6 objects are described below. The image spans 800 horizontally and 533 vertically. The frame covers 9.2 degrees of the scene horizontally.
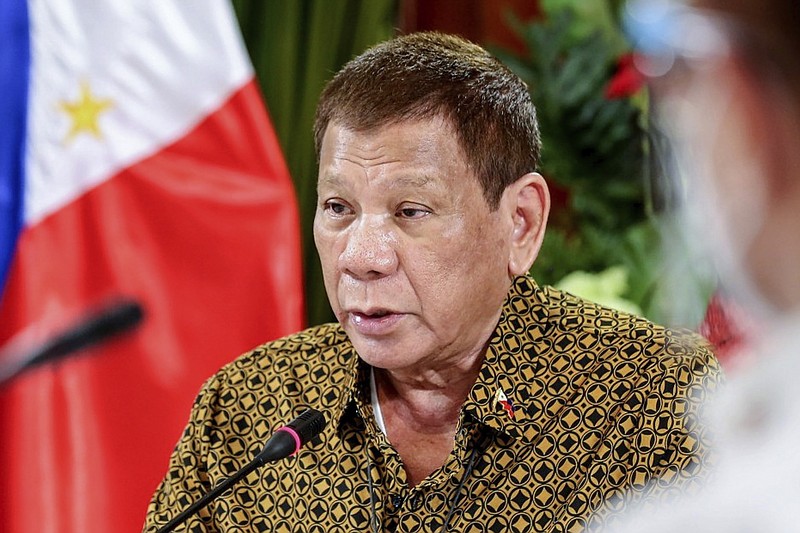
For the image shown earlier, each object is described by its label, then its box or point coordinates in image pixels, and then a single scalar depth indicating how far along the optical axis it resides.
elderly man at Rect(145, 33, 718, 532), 3.52
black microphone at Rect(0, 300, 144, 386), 3.32
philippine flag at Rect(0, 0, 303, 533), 3.95
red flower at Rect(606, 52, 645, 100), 3.96
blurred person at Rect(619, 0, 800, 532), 2.09
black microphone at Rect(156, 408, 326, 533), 3.43
